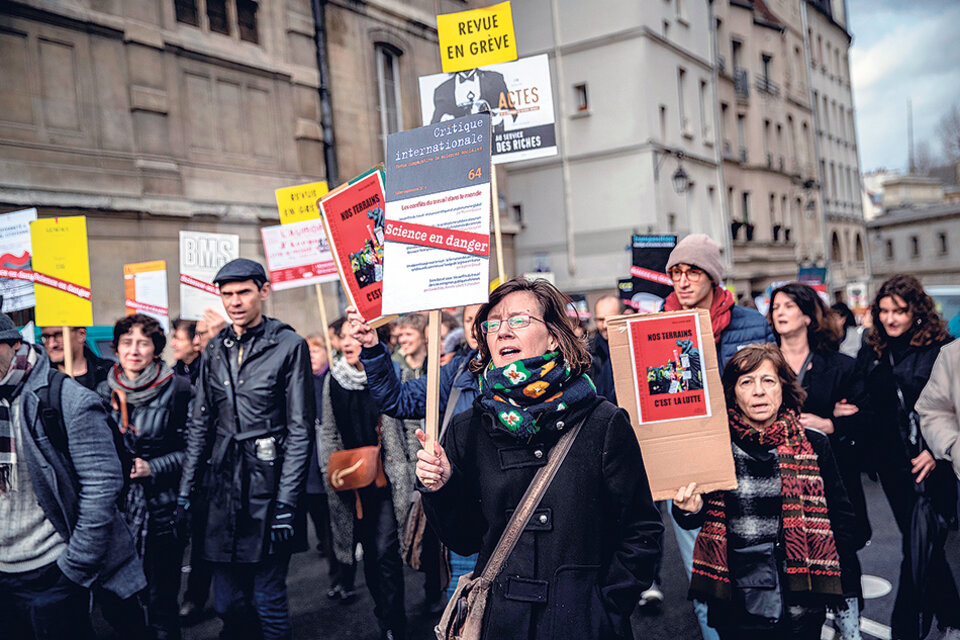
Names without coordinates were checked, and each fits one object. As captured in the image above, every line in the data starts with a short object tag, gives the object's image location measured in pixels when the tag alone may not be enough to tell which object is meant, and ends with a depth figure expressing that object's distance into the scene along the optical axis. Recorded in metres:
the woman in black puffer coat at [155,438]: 4.91
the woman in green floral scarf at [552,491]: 2.54
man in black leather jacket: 4.34
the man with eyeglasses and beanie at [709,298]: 4.37
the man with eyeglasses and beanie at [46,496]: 3.55
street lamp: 25.30
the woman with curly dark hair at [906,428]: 4.29
